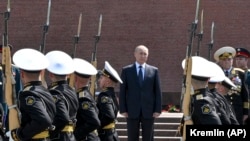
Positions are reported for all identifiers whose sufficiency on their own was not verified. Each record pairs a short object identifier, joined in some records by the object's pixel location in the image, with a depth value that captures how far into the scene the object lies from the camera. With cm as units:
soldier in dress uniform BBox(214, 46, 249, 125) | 1863
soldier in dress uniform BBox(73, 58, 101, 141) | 1364
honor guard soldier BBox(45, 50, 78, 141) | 1264
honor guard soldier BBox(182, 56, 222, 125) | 1200
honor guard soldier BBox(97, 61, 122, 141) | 1500
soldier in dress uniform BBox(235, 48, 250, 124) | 1951
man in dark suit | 1893
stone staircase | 2393
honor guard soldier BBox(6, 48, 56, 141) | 1145
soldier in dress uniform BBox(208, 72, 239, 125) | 1282
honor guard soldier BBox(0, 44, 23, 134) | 1806
